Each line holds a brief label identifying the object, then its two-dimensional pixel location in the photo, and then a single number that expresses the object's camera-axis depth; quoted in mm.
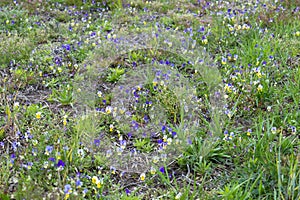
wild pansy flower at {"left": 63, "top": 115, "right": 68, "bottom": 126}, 3562
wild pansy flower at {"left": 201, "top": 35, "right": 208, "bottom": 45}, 4908
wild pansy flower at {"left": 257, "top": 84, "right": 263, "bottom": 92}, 3880
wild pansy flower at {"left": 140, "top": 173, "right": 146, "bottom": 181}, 3029
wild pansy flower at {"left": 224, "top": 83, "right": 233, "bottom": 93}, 3961
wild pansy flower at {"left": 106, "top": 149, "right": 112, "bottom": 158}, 3266
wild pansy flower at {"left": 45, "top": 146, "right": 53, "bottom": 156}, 3082
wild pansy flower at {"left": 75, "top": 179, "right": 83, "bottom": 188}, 2831
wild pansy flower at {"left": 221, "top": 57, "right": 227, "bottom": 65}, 4371
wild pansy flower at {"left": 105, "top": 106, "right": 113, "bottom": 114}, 3701
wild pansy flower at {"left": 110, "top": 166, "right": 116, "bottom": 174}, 3125
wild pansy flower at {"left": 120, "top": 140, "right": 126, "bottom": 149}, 3338
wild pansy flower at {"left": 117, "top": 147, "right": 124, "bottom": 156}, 3270
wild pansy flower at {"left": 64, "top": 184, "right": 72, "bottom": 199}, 2710
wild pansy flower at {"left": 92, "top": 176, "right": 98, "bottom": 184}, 2854
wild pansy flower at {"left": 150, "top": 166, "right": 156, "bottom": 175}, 3085
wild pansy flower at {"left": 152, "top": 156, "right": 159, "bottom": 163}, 3191
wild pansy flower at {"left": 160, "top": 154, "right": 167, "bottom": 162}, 3210
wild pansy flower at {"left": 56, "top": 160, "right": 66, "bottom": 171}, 2980
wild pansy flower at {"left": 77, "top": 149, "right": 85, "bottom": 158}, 3190
